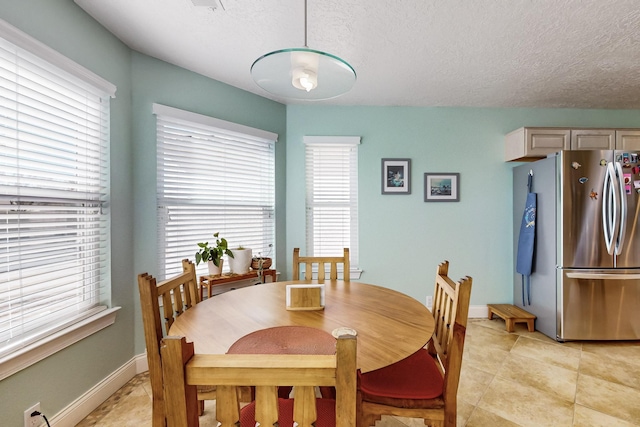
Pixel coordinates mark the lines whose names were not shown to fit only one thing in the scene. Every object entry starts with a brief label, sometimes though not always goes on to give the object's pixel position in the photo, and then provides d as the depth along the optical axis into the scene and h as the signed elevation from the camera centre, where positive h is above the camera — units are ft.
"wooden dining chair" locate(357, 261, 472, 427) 3.56 -2.47
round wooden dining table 3.36 -1.65
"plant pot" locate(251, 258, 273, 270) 8.44 -1.56
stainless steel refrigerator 8.25 -1.03
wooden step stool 9.37 -3.60
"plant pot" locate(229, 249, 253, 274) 8.02 -1.40
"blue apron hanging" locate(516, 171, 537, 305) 9.31 -1.05
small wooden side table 7.34 -1.82
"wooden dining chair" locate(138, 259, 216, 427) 3.58 -1.67
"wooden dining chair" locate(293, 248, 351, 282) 7.02 -1.31
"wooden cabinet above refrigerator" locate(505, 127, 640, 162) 9.49 +2.48
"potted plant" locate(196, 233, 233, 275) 7.47 -1.13
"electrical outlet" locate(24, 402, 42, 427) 4.49 -3.36
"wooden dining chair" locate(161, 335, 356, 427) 1.74 -1.06
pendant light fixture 3.79 +2.14
